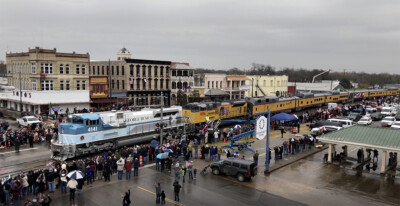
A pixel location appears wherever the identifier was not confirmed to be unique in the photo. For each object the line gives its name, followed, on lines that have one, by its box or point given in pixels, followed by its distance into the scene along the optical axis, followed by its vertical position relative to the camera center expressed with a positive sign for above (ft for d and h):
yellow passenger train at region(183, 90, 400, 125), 124.77 -12.13
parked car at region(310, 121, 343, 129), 129.72 -16.95
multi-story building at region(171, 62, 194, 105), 220.23 +1.70
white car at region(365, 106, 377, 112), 192.39 -15.45
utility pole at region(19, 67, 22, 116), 151.90 -8.74
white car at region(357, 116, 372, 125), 145.41 -17.28
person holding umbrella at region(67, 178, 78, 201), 56.08 -18.93
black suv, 69.77 -19.56
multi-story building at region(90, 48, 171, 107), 195.62 +0.92
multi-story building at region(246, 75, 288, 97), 282.36 -2.42
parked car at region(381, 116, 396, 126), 143.29 -17.00
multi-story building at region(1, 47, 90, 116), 153.79 -0.58
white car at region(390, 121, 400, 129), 126.11 -16.64
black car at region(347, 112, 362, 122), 156.95 -16.74
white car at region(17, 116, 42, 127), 122.31 -16.28
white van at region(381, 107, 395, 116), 177.47 -15.39
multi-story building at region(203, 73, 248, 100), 233.76 -1.82
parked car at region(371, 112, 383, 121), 168.25 -17.65
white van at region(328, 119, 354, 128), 133.57 -16.09
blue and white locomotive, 82.89 -14.77
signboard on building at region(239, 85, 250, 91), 253.44 -4.78
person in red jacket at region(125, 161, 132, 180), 69.51 -19.64
